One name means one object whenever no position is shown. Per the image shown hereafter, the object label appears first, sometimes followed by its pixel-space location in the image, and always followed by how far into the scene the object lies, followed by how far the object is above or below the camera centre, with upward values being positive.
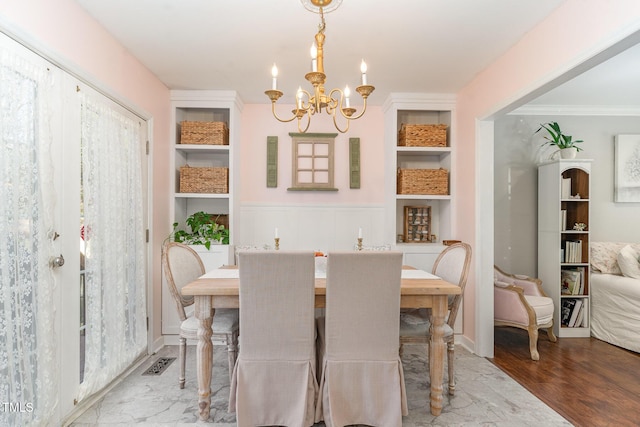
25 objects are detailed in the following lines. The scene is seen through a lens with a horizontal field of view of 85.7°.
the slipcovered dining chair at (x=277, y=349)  1.86 -0.77
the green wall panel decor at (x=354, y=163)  3.90 +0.55
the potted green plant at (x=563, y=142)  3.59 +0.75
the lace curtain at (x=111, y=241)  2.22 -0.22
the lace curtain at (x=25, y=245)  1.58 -0.17
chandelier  1.75 +0.67
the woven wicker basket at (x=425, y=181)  3.59 +0.32
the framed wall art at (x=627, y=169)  3.92 +0.49
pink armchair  3.08 -0.90
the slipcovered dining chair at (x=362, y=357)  1.87 -0.82
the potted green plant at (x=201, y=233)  3.40 -0.22
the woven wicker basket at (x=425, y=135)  3.58 +0.79
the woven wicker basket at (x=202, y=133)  3.49 +0.79
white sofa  3.24 -0.80
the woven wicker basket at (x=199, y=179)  3.48 +0.32
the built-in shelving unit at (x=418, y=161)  3.58 +0.56
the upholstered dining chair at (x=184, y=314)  2.33 -0.74
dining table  2.03 -0.57
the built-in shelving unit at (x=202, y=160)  3.39 +0.54
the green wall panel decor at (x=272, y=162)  3.87 +0.55
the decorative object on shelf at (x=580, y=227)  3.59 -0.16
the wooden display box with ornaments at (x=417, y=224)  3.80 -0.14
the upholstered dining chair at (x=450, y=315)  2.24 -0.75
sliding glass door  1.62 -0.17
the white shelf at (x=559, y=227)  3.56 -0.16
